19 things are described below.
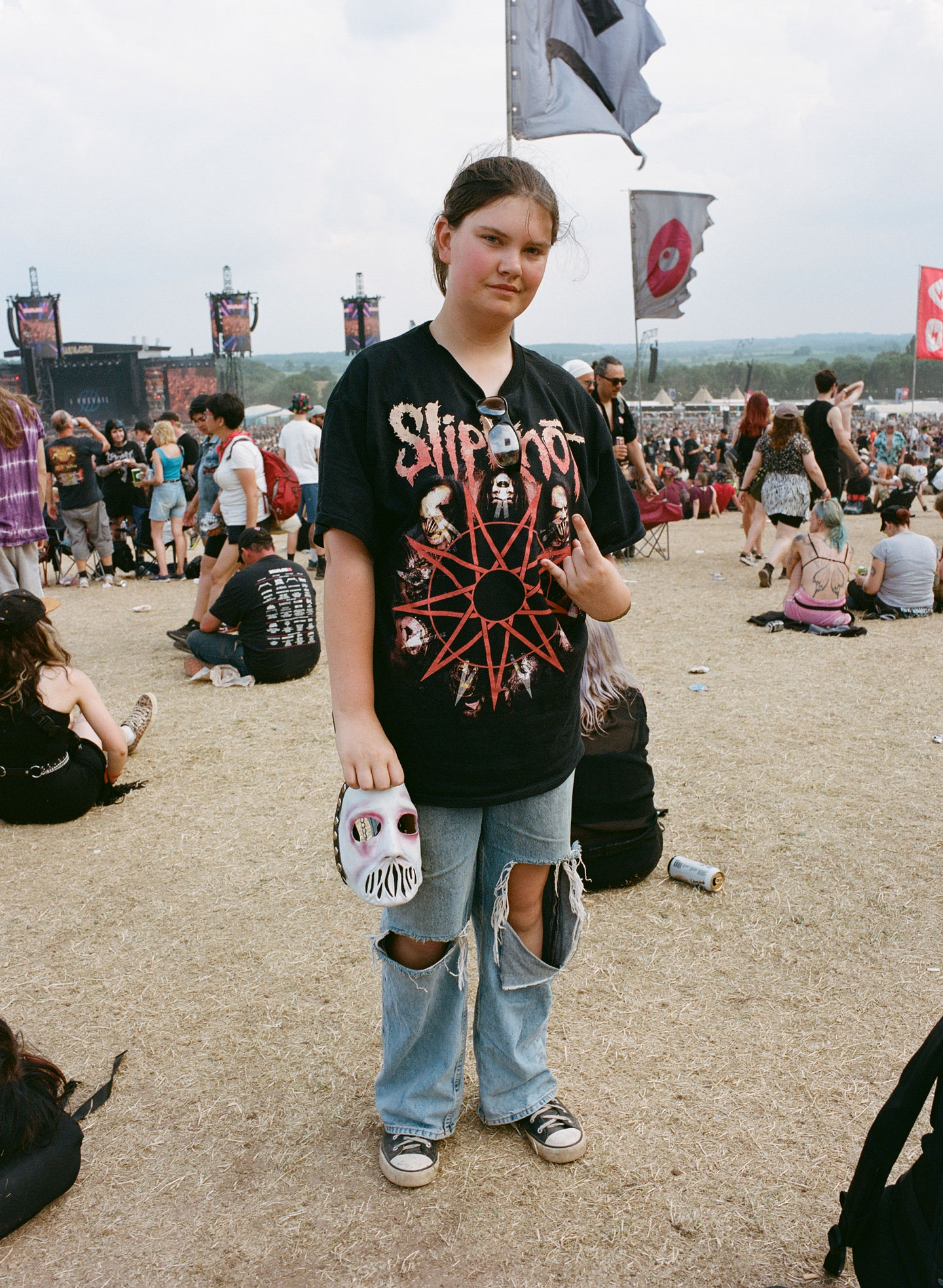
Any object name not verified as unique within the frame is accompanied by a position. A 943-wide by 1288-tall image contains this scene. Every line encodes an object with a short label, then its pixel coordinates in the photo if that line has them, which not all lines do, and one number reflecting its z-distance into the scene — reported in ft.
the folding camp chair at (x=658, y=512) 32.89
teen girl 5.50
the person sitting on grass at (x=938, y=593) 26.76
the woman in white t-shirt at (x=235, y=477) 22.25
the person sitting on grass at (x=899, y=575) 25.40
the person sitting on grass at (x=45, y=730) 12.38
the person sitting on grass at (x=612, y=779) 10.62
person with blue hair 23.49
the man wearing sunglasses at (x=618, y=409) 26.58
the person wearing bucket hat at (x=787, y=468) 28.37
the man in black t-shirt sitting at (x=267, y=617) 19.97
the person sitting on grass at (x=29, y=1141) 6.31
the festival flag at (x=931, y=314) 50.62
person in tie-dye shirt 15.81
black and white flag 23.68
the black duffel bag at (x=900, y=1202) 4.87
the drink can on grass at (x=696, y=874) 10.85
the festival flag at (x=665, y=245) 35.47
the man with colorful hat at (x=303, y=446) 31.76
